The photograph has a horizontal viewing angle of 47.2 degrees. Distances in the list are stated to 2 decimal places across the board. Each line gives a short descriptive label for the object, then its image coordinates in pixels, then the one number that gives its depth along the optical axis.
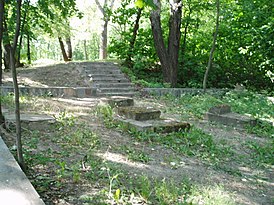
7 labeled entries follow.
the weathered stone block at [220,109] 7.21
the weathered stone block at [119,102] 7.38
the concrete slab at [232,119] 6.75
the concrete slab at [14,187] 2.11
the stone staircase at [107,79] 10.29
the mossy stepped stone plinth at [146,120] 5.53
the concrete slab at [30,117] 4.96
